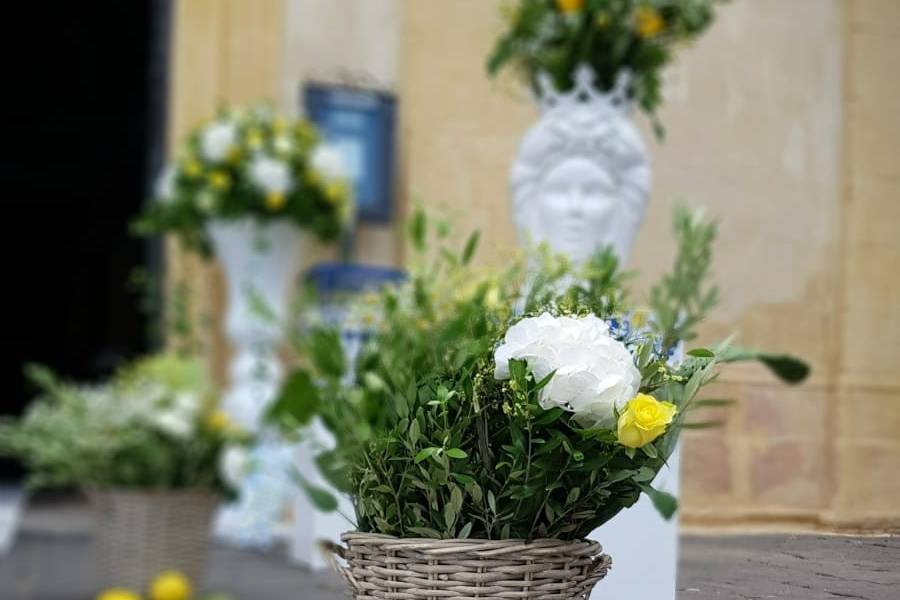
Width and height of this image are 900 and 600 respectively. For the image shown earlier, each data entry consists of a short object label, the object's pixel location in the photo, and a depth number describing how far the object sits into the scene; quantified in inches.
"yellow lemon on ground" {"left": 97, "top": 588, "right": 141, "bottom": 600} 55.0
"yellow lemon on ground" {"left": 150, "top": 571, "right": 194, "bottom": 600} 53.7
